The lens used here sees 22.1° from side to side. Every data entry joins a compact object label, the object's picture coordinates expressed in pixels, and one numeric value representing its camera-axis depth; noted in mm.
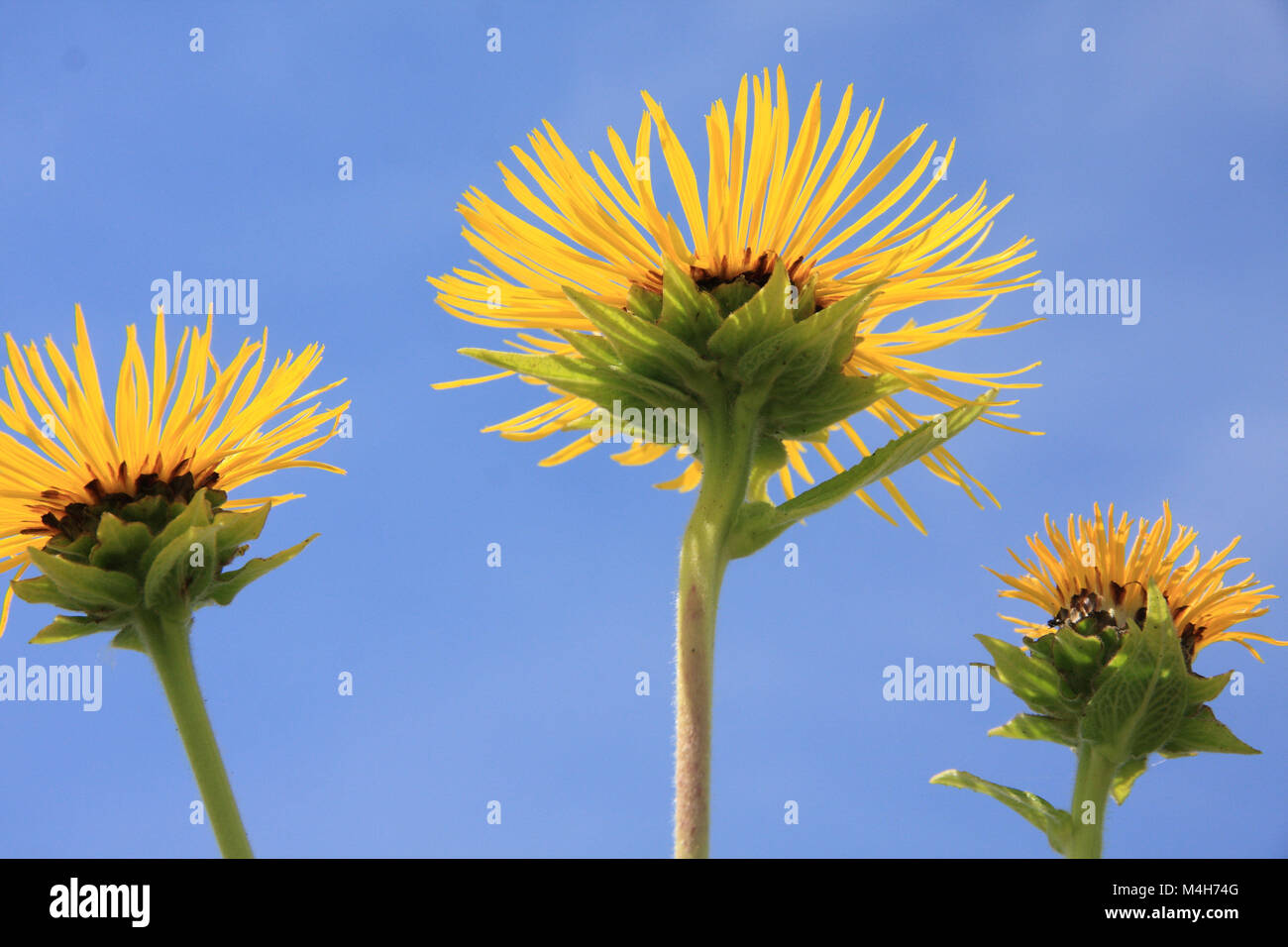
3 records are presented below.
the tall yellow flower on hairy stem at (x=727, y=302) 379
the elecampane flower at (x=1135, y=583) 437
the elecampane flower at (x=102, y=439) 391
